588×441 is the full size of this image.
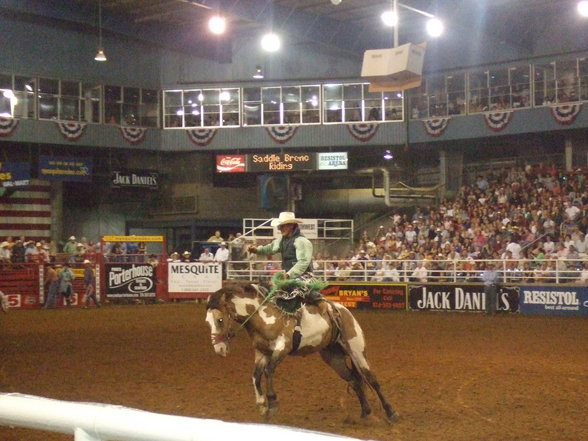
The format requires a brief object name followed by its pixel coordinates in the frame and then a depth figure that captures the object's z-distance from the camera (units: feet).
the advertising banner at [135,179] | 128.36
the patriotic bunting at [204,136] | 132.67
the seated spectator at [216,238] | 108.06
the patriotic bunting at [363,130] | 128.06
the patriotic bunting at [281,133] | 131.23
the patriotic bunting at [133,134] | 129.08
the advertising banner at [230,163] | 130.41
